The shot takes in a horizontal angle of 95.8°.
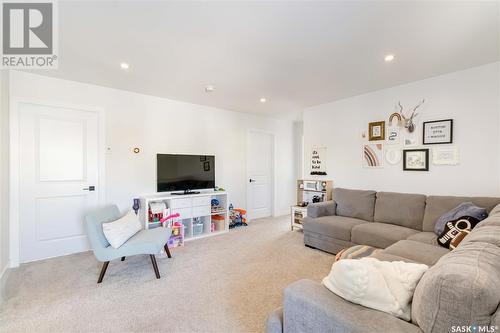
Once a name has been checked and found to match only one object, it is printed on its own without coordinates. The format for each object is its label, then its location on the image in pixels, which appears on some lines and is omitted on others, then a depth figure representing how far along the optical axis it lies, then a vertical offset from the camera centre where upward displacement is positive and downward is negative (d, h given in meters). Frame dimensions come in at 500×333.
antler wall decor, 3.29 +0.70
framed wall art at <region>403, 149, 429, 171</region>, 3.19 +0.09
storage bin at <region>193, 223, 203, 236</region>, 4.09 -1.15
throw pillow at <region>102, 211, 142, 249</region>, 2.43 -0.72
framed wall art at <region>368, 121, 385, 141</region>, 3.61 +0.57
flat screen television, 3.86 -0.11
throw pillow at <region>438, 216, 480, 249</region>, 2.19 -0.62
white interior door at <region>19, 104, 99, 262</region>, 2.95 -0.16
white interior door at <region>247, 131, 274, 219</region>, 5.28 -0.18
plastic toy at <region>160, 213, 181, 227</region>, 3.49 -0.82
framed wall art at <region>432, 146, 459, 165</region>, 2.95 +0.13
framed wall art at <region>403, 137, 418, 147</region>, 3.30 +0.35
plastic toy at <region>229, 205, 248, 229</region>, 4.71 -1.09
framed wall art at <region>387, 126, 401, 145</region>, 3.46 +0.47
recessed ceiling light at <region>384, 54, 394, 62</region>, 2.49 +1.22
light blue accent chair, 2.39 -0.87
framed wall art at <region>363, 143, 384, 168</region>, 3.65 +0.17
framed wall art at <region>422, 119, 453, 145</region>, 2.99 +0.46
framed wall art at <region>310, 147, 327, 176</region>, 4.46 +0.09
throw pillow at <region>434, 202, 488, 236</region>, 2.23 -0.49
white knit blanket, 0.95 -0.52
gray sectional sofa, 0.74 -0.52
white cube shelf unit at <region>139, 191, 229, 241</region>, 3.57 -0.79
